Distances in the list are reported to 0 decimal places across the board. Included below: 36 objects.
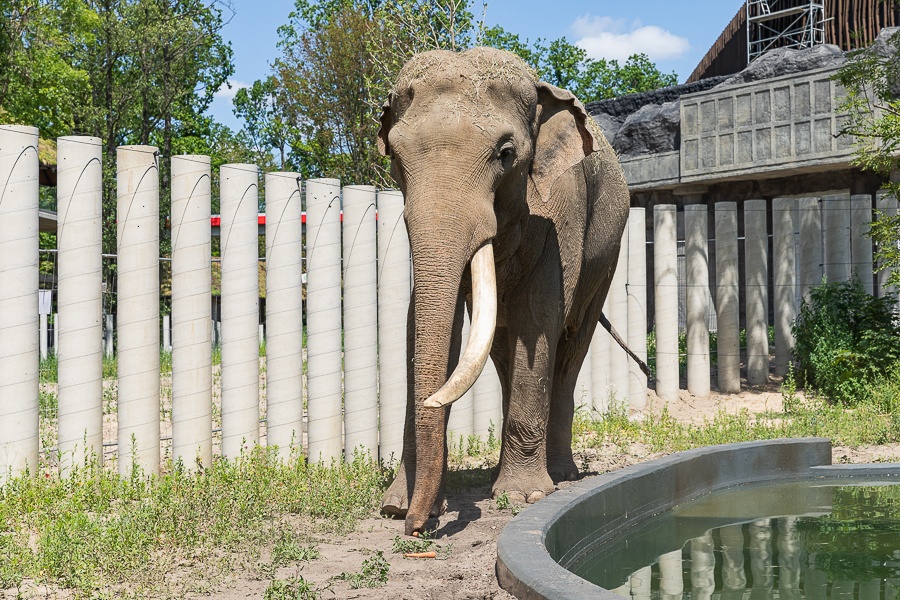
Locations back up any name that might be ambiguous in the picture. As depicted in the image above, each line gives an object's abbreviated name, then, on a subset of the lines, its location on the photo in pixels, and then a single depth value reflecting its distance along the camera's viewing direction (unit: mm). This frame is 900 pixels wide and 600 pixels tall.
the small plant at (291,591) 3556
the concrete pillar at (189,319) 6410
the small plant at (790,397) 10797
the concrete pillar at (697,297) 12711
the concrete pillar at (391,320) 7668
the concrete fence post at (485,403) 8695
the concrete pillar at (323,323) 7176
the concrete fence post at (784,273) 13117
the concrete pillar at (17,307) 5684
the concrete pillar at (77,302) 5977
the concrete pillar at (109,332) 11979
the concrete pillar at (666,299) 12078
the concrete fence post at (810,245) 12898
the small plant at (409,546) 4461
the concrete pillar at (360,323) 7426
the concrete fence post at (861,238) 12641
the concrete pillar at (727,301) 12805
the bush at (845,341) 11531
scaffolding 25062
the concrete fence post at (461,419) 8344
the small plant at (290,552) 4273
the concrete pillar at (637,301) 11258
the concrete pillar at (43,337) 12477
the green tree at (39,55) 22922
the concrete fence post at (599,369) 10469
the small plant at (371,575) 3889
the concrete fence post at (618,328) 10836
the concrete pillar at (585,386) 10234
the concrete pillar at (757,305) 13031
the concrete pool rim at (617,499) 3428
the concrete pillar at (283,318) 6934
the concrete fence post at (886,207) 12545
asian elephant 4477
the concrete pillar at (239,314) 6684
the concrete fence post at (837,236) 12695
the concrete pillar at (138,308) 6160
